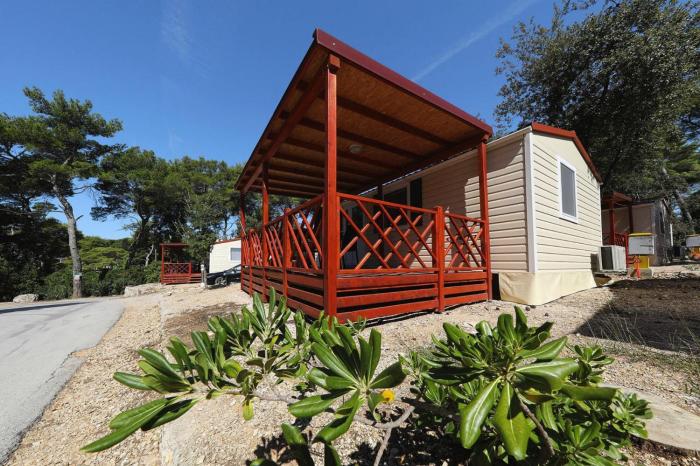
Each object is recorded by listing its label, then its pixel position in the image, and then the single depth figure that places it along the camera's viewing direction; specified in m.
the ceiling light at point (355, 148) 5.50
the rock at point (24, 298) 13.08
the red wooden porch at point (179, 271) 18.06
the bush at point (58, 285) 14.70
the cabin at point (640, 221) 12.06
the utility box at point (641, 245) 7.47
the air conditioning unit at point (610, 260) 6.50
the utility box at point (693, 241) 13.07
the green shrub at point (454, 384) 0.54
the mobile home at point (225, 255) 18.95
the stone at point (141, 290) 13.87
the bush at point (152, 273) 19.33
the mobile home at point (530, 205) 4.64
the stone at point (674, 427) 1.08
